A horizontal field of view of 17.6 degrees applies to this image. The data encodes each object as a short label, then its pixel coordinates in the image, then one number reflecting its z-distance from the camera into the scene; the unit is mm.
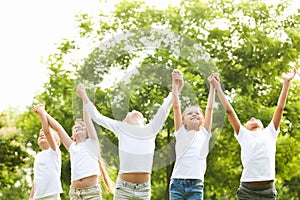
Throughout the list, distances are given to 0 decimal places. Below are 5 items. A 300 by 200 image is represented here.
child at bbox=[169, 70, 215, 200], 9301
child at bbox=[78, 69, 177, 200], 9277
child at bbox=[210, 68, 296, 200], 9619
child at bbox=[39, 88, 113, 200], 10478
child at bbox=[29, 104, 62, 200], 11049
